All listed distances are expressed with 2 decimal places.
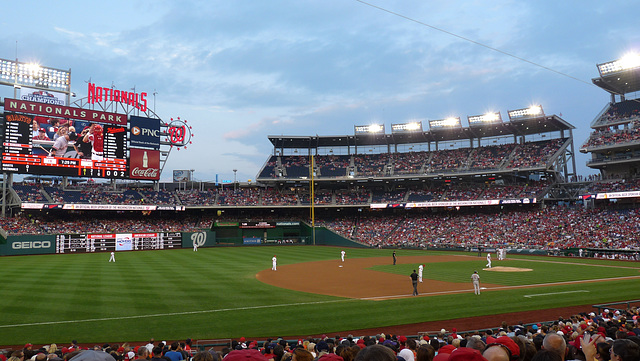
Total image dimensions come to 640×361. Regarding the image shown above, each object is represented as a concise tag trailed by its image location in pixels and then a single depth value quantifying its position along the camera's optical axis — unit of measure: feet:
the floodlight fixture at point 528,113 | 189.06
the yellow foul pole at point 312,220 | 214.53
